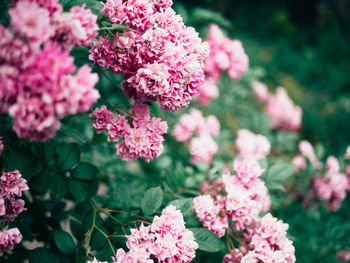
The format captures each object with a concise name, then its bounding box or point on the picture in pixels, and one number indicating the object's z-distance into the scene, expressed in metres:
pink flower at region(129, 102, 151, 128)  0.65
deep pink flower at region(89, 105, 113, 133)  0.64
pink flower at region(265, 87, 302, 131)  1.22
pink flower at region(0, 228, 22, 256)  0.58
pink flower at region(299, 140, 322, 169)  0.97
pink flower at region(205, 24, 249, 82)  0.91
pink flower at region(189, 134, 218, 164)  0.85
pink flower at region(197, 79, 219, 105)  0.96
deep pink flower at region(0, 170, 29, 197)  0.59
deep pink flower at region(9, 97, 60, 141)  0.53
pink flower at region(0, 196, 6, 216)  0.58
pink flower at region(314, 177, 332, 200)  0.89
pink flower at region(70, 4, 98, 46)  0.56
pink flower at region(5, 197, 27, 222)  0.60
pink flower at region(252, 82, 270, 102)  1.30
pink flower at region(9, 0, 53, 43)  0.53
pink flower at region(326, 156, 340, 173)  0.90
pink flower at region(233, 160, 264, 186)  0.69
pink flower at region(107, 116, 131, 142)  0.64
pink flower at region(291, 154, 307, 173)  0.98
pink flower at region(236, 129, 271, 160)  0.88
